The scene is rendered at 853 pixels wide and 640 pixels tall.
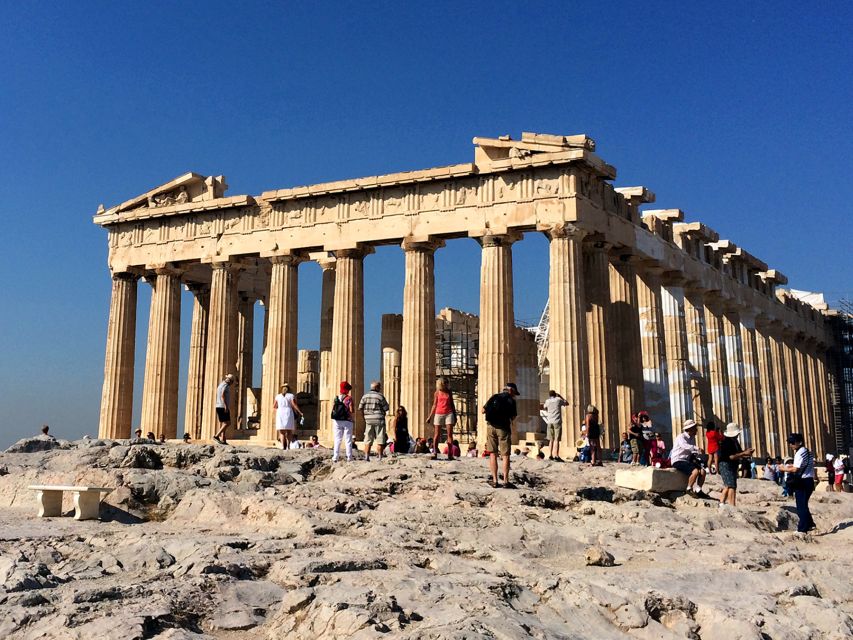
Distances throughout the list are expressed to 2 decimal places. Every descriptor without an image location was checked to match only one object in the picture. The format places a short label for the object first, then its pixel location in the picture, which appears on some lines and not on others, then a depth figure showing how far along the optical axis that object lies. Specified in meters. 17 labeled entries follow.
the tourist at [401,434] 22.28
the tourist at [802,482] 15.38
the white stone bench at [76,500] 13.35
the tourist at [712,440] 20.08
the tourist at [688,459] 17.56
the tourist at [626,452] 26.82
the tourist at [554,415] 23.69
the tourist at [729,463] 17.25
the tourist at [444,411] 20.23
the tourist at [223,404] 22.53
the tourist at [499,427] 15.91
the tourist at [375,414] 19.55
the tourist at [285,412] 21.80
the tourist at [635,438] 23.22
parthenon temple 30.03
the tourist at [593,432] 21.91
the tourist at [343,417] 19.34
